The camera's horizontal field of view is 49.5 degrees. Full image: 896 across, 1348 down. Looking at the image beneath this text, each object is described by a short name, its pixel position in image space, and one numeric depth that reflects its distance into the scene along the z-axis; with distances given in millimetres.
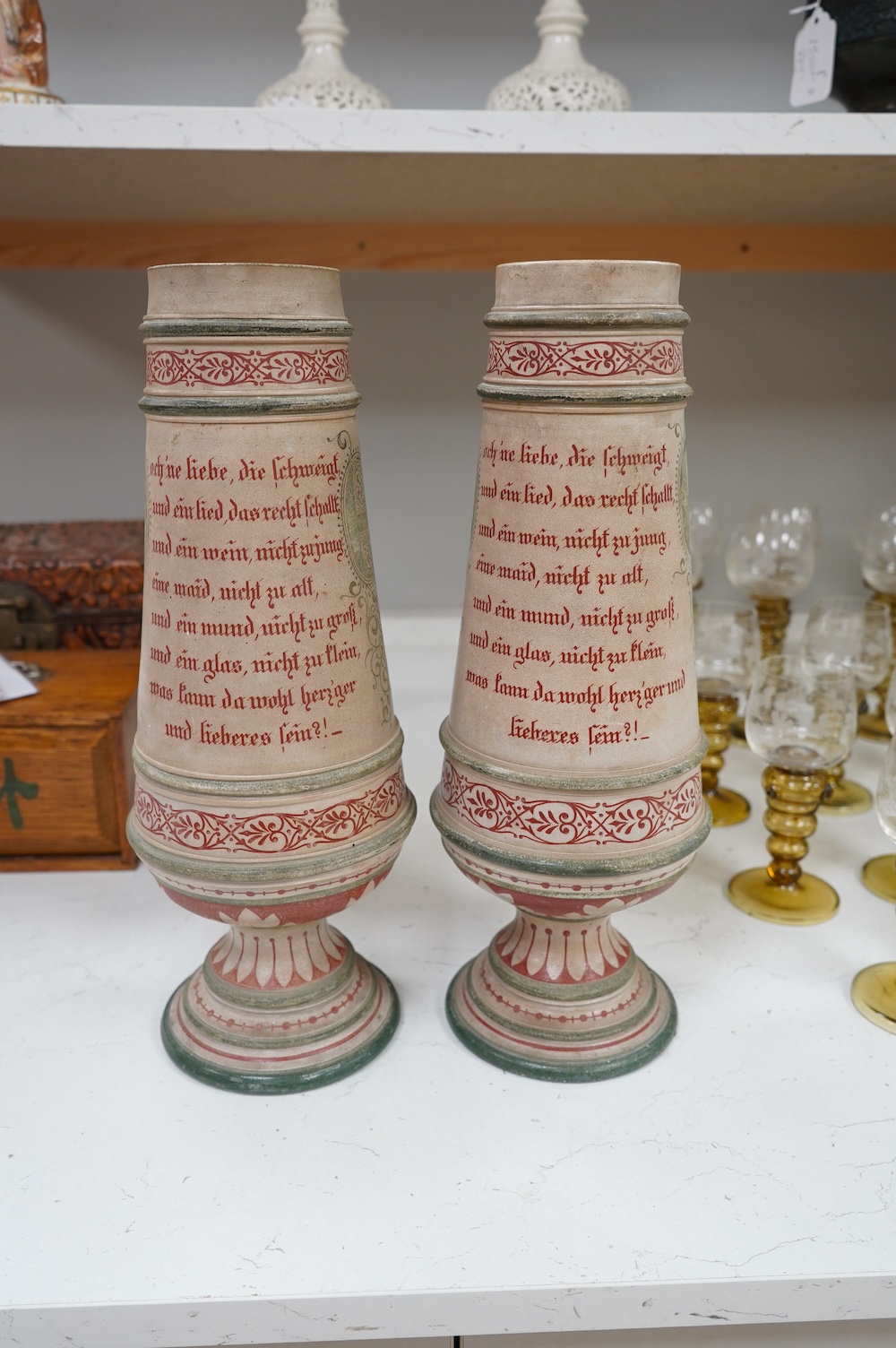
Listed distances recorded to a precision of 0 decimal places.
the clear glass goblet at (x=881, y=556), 1150
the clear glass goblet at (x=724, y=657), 932
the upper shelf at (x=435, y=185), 771
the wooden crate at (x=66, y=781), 797
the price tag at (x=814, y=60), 842
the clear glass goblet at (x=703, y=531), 1198
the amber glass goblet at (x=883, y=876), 796
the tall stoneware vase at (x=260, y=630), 483
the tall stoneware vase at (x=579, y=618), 486
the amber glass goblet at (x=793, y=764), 771
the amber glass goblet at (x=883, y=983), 656
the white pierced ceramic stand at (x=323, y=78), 942
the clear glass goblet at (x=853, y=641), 1017
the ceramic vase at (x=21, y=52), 823
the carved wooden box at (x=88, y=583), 966
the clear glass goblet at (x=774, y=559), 1154
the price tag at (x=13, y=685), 825
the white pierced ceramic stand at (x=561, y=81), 920
